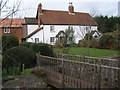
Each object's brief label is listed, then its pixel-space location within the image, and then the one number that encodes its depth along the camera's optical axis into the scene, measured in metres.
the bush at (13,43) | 15.93
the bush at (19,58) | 9.23
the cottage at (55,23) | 28.75
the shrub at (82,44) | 24.92
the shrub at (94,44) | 24.75
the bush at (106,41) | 23.98
